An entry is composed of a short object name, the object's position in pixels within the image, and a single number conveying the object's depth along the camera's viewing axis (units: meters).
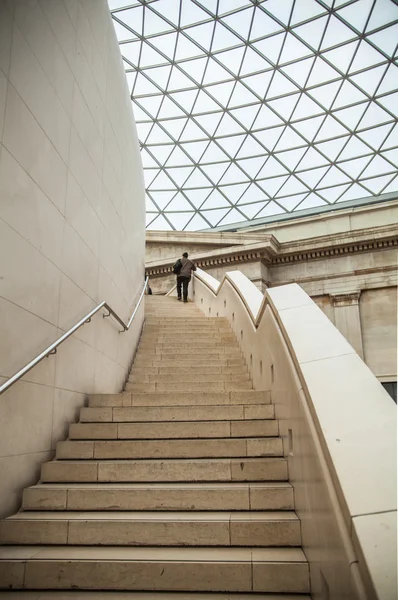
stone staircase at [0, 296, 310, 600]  3.60
